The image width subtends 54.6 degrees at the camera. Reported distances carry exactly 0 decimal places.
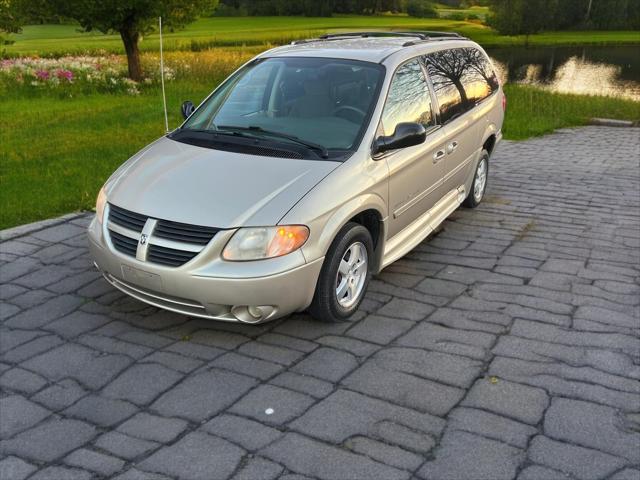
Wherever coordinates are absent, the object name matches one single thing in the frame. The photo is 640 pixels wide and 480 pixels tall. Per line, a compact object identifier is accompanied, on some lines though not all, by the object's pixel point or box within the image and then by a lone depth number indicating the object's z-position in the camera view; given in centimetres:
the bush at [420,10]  8438
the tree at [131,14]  1529
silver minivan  385
